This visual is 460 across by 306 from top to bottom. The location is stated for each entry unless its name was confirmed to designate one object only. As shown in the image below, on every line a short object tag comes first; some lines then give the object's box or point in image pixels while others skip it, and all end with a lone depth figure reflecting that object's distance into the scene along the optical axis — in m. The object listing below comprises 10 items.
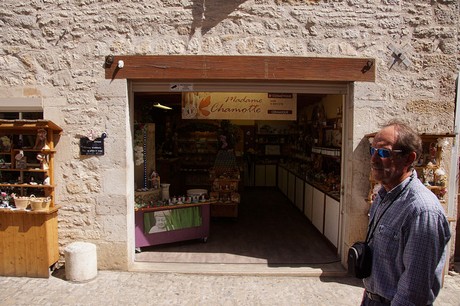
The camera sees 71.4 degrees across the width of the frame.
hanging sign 5.70
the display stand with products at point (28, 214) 4.38
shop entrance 5.20
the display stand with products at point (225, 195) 7.27
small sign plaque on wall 4.59
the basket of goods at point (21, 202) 4.35
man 1.70
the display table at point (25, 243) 4.39
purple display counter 5.34
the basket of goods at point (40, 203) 4.30
